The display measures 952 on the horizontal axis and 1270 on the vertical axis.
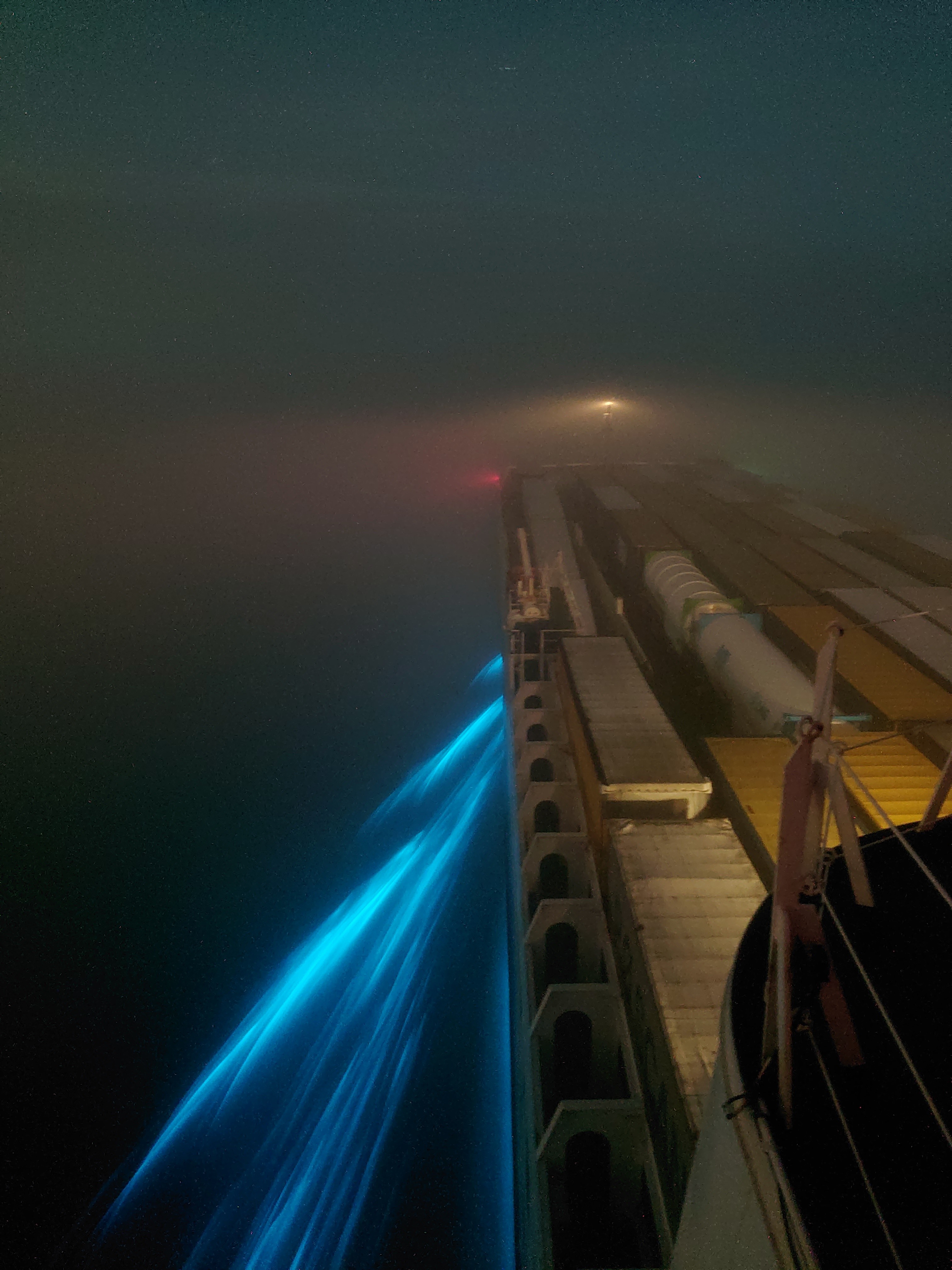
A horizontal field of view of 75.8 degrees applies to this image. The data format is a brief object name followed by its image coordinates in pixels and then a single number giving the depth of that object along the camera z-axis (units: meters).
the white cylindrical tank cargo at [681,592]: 22.22
